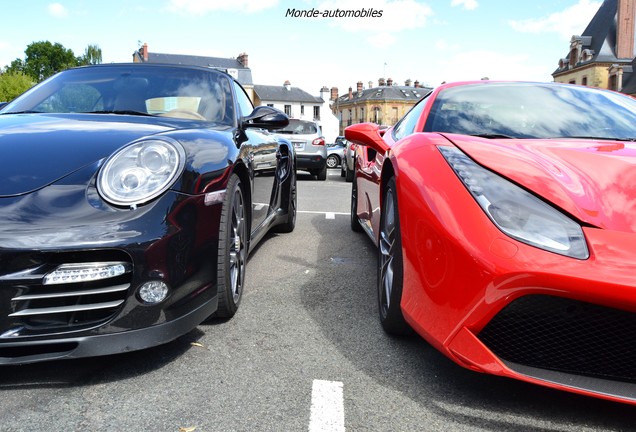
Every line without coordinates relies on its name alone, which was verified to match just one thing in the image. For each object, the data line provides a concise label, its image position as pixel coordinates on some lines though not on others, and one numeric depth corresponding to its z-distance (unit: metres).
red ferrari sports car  1.67
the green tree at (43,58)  71.38
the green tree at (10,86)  41.34
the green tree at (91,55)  75.12
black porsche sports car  1.89
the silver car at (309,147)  13.89
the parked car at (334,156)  20.98
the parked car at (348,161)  13.17
